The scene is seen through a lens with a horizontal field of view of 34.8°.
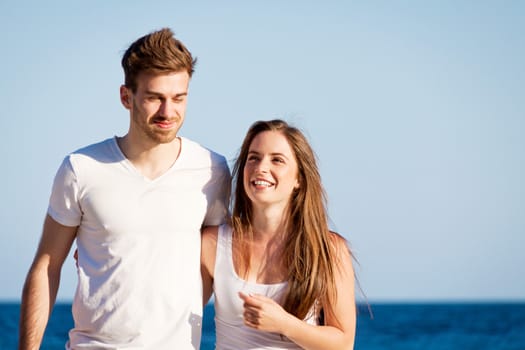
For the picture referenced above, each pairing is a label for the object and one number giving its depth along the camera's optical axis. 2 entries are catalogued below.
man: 4.29
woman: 4.49
